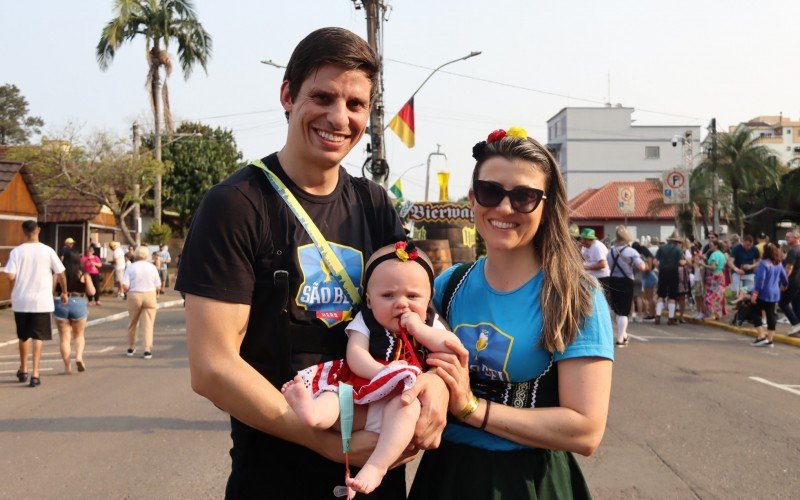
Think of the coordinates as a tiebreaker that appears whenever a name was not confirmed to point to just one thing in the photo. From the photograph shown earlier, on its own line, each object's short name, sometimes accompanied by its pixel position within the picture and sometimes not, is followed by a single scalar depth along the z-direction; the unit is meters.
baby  2.22
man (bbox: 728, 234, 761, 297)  18.58
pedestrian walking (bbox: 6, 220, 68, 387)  10.09
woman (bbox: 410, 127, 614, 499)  2.45
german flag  21.17
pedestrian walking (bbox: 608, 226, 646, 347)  13.45
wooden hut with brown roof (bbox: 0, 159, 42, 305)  20.45
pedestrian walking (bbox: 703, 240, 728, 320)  19.00
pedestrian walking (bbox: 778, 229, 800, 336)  16.30
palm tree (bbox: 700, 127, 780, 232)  51.34
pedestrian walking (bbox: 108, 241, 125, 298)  27.70
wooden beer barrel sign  14.60
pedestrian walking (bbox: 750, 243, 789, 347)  14.66
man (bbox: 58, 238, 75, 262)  11.59
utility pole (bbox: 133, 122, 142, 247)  31.25
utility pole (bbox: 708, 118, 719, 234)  36.78
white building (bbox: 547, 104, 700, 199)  85.44
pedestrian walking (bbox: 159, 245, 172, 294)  31.04
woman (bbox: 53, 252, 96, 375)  11.13
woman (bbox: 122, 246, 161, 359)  12.55
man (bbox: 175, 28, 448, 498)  2.23
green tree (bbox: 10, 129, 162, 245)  32.06
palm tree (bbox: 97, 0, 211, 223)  33.03
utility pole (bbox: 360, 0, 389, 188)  18.80
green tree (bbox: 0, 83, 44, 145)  68.81
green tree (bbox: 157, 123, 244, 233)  48.88
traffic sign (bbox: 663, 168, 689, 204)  28.89
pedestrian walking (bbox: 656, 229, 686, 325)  18.45
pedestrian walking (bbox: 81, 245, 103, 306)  24.61
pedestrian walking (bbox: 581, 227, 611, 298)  12.83
